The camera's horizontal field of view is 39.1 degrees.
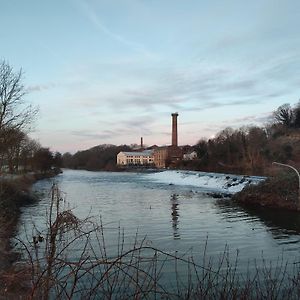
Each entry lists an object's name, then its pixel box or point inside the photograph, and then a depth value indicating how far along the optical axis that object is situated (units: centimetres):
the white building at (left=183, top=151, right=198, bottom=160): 13332
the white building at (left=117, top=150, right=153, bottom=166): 17800
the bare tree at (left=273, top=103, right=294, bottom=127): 10601
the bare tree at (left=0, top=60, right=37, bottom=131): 3127
